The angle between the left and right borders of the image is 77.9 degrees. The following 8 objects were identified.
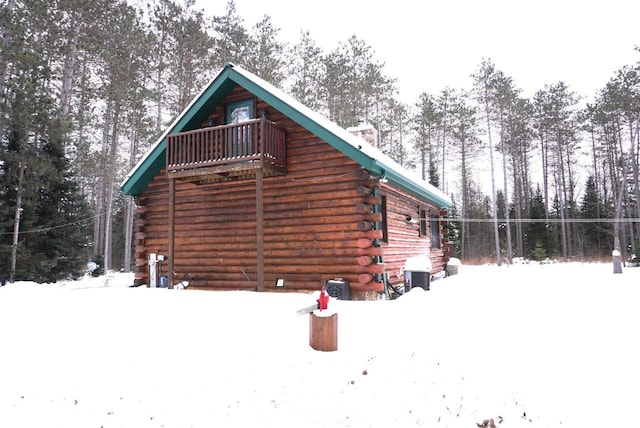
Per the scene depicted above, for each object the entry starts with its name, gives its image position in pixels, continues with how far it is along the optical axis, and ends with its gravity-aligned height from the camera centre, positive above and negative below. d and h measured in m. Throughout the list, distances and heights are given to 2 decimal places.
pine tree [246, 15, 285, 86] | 24.50 +12.45
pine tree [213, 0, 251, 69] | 24.28 +13.20
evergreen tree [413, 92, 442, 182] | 31.88 +9.86
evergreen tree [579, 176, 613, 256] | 30.88 +1.38
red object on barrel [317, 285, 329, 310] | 5.25 -0.69
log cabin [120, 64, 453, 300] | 9.71 +1.37
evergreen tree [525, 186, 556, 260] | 28.27 +0.79
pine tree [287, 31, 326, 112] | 26.81 +12.31
